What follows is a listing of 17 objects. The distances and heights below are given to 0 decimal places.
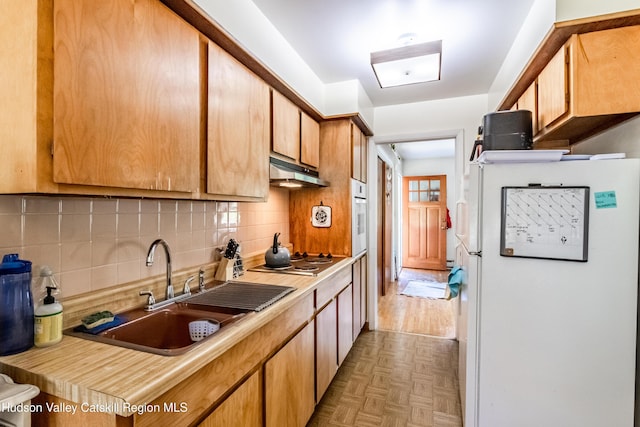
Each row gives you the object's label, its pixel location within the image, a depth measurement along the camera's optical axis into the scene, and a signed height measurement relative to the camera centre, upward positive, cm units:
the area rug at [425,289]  448 -119
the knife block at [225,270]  176 -33
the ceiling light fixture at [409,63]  197 +109
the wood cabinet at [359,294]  278 -79
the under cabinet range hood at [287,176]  189 +27
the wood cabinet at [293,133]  199 +63
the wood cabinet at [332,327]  188 -82
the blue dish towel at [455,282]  212 -48
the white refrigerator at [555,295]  125 -35
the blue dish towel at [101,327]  104 -41
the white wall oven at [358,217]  272 -1
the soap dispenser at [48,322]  92 -34
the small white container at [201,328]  126 -49
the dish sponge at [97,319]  105 -38
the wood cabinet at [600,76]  127 +62
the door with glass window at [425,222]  612 -13
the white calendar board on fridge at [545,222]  128 -3
